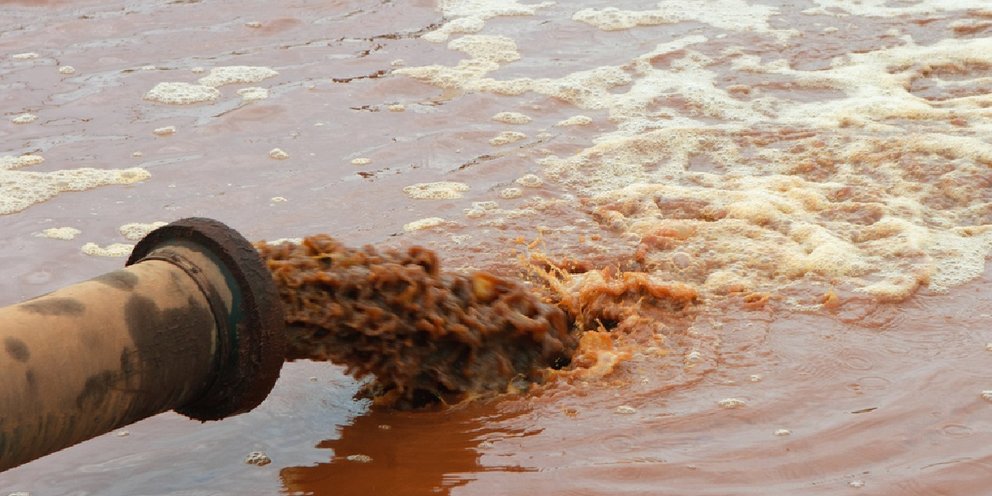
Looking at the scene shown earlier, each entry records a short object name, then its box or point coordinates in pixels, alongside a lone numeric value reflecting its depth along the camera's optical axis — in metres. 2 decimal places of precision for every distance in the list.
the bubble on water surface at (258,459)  7.29
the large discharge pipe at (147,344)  5.75
